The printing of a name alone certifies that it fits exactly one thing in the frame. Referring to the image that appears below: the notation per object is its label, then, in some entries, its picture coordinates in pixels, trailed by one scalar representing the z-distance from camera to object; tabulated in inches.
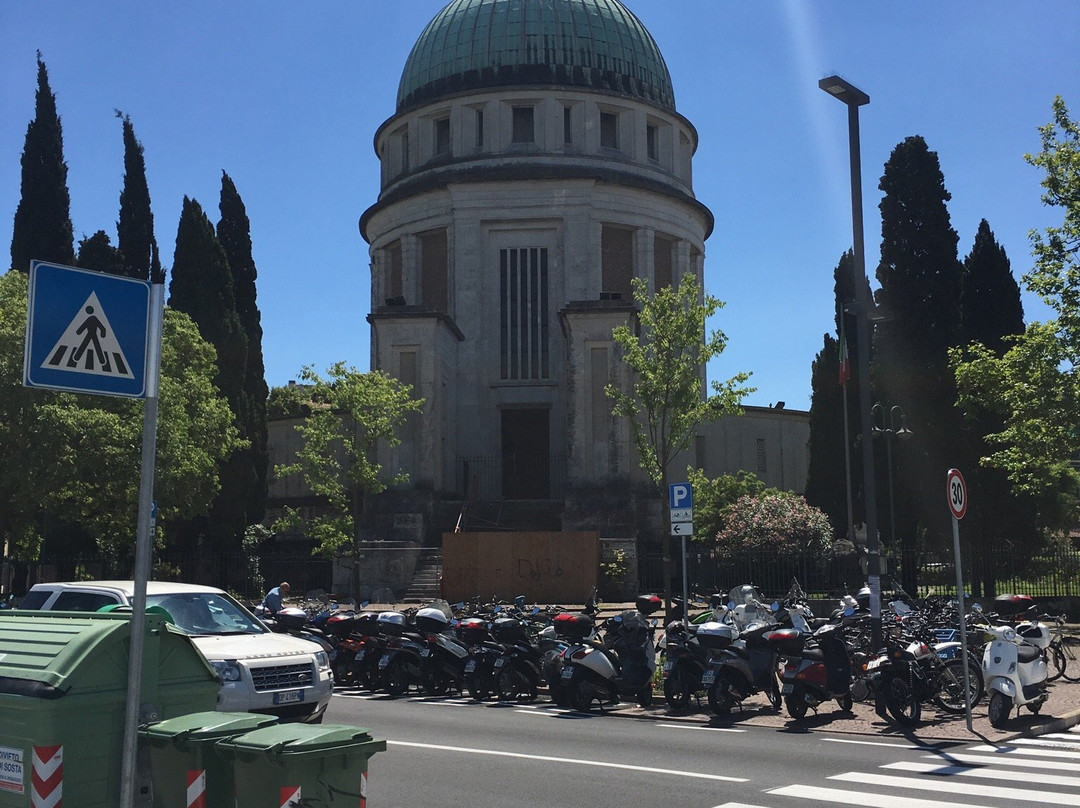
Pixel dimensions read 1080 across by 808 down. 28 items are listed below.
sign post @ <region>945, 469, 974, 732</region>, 499.5
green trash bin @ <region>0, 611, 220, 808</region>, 230.4
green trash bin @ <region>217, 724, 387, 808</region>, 217.6
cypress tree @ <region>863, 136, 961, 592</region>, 1364.4
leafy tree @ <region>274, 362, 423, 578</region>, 1286.9
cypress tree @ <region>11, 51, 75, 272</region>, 1652.3
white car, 451.2
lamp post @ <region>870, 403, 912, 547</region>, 1125.1
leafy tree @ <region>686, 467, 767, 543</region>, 1362.0
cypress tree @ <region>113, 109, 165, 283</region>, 1788.9
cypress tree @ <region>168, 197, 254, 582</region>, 1624.0
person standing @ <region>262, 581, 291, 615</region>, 807.7
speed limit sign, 522.6
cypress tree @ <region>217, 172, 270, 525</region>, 1694.1
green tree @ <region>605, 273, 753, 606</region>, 962.1
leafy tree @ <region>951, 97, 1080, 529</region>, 946.1
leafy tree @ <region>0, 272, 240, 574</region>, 1155.3
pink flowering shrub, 1375.5
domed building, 1750.7
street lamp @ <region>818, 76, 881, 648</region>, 597.9
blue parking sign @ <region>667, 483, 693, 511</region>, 680.4
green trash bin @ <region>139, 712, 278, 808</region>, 228.4
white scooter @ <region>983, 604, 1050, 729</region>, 510.3
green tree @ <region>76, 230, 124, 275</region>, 1678.2
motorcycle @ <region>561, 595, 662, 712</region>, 593.6
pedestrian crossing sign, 222.7
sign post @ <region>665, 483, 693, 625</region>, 679.7
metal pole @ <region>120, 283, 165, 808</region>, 221.3
